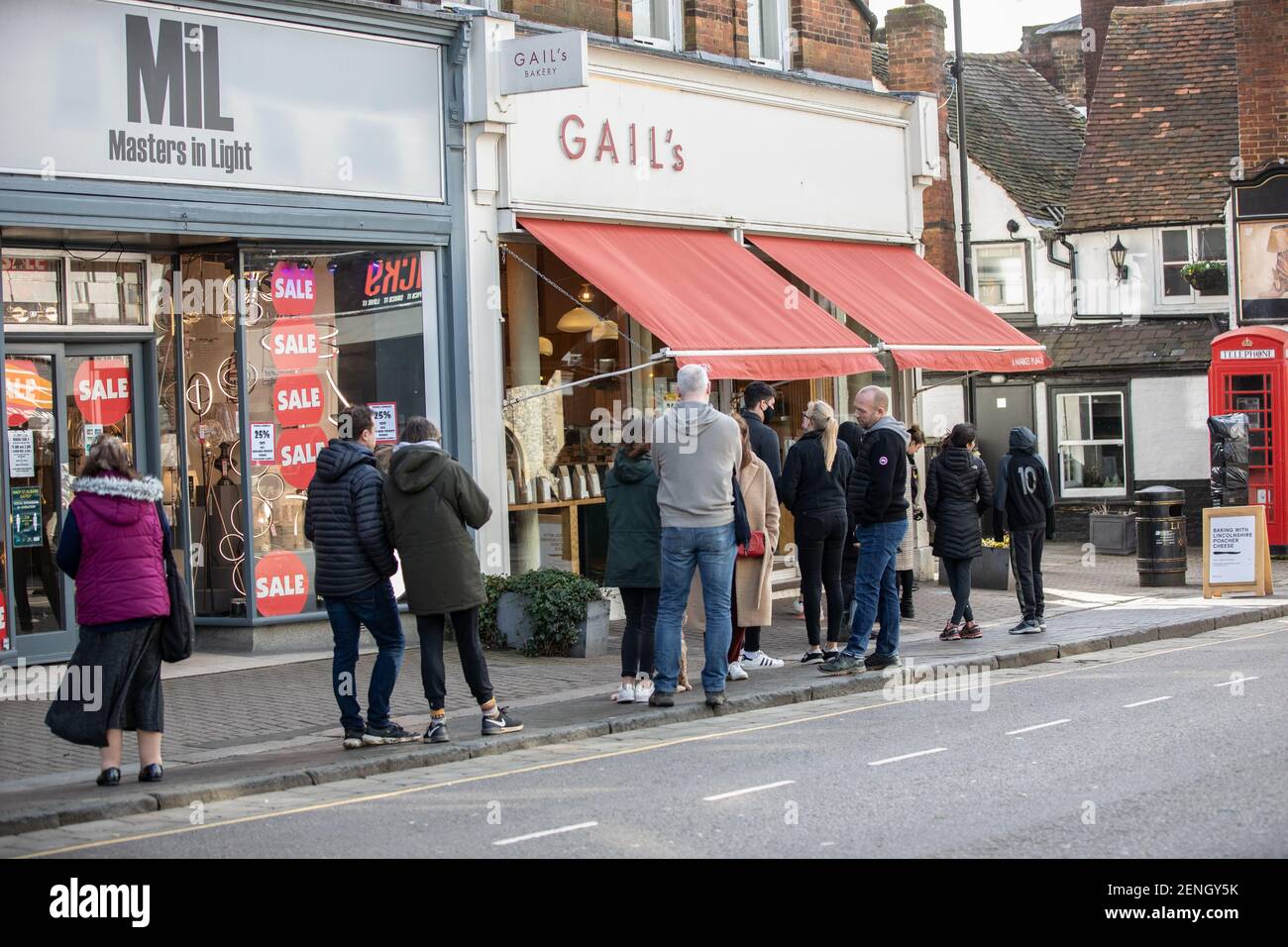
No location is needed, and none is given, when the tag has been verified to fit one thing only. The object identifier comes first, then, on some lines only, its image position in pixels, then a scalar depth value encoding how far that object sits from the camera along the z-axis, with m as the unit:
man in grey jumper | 10.23
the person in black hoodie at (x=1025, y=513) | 14.15
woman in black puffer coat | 13.77
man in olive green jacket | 9.45
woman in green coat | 10.57
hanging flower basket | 27.16
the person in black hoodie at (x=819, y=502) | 12.31
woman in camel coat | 11.44
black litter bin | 18.22
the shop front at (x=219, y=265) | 11.95
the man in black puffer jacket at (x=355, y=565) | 9.37
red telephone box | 22.06
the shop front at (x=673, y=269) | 14.78
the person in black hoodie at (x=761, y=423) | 12.48
